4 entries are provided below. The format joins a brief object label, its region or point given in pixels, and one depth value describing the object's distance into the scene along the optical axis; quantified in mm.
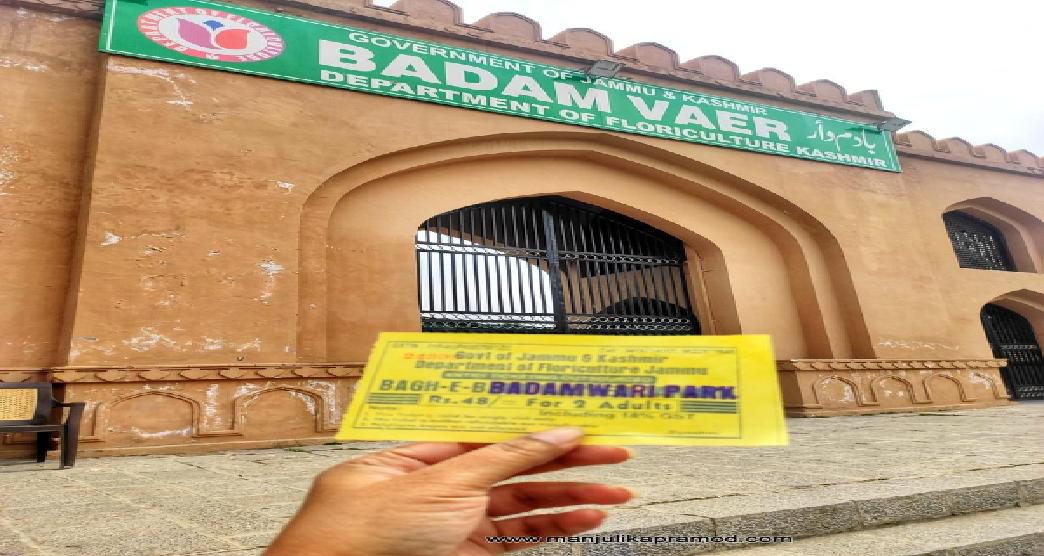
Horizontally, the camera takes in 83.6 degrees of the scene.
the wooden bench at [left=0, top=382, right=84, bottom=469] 3564
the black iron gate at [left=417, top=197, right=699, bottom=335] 6527
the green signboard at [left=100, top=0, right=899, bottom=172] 5504
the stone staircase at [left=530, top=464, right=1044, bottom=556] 1647
